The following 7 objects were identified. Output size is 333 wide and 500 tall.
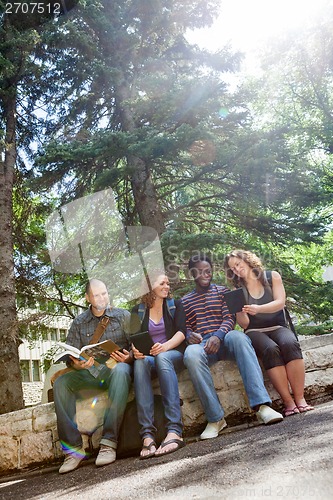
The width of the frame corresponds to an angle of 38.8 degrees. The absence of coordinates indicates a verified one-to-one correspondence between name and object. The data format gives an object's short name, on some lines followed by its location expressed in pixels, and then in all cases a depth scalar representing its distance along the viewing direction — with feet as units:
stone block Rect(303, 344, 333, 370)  15.26
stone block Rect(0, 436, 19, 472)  14.64
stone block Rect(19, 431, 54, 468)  14.42
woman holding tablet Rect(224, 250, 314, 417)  13.15
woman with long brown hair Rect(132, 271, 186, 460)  11.78
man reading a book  12.32
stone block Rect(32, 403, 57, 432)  14.58
